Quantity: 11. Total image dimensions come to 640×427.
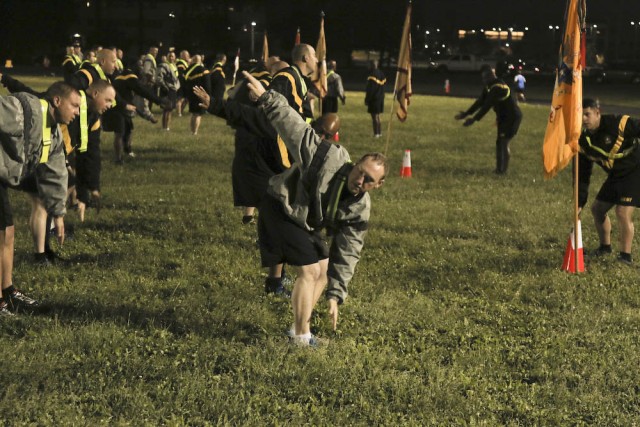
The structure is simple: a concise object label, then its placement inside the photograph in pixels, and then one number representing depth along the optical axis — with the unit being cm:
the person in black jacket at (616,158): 876
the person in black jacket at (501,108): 1515
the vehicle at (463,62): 7575
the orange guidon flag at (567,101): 848
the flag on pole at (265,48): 2463
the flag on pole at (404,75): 1489
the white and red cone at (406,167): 1486
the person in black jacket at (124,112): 1231
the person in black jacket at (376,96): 2181
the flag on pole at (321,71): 2161
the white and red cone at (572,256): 859
